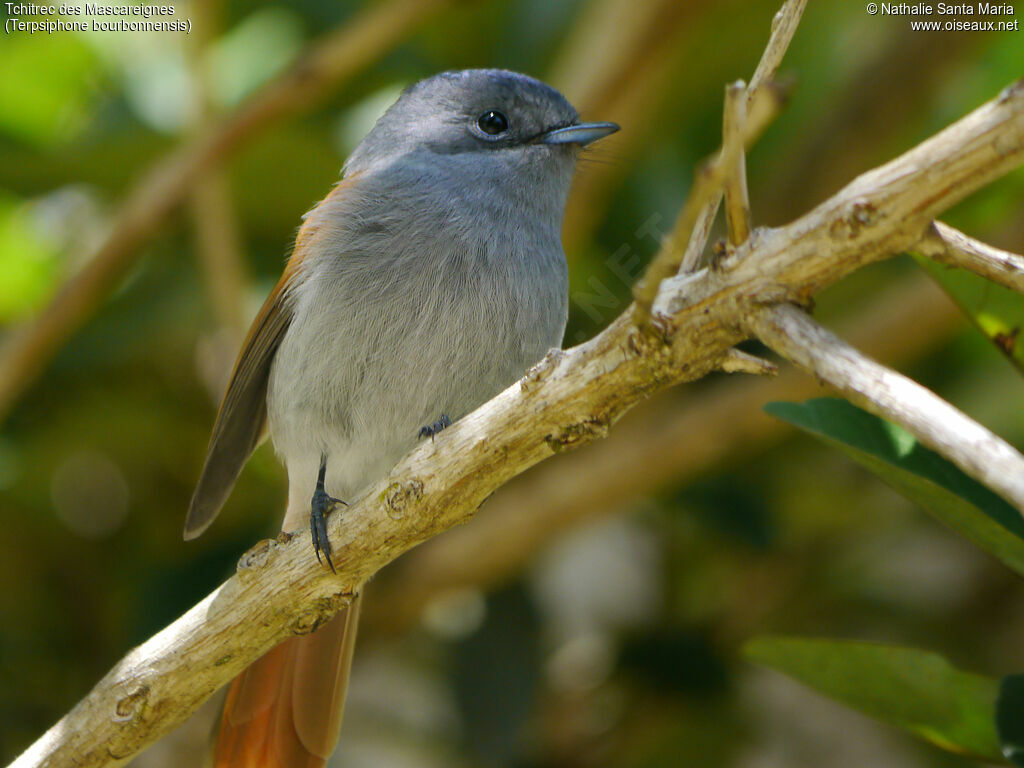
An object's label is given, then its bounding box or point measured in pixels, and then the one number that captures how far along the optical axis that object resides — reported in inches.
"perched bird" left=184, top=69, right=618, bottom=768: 77.0
